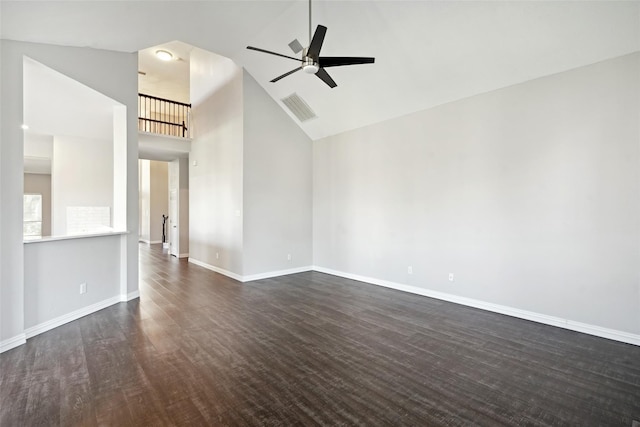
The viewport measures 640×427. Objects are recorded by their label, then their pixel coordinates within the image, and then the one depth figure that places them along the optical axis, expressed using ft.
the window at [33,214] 29.27
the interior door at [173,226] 27.85
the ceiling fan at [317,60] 10.25
